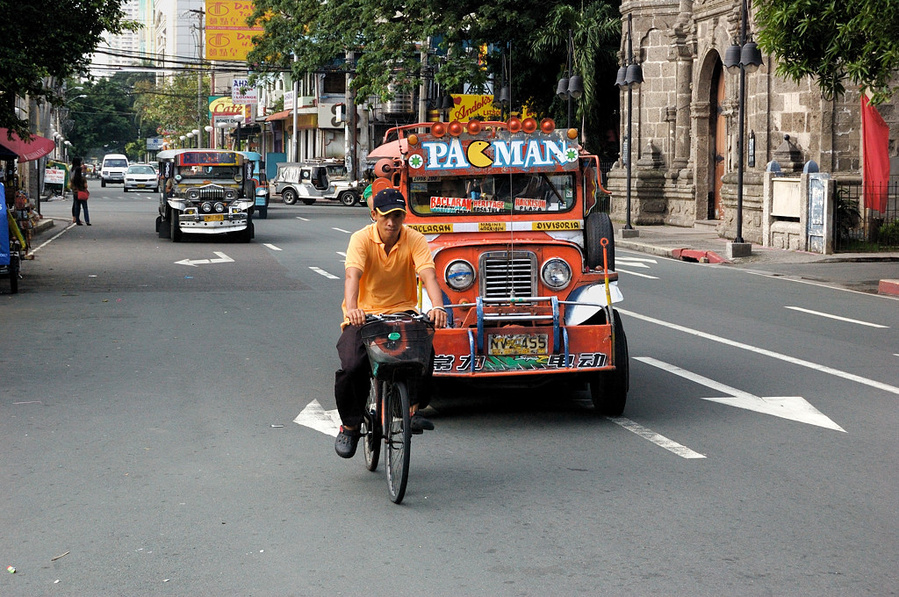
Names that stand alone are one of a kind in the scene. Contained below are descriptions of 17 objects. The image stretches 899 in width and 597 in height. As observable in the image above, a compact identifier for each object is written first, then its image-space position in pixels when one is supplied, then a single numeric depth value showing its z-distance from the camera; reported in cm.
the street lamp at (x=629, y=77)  2981
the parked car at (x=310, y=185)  5381
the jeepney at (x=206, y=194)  2712
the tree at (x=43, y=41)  1723
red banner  2348
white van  8444
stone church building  2569
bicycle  625
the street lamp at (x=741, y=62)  2328
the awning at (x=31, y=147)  2671
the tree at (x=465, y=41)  3800
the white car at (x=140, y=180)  7044
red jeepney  834
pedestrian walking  3378
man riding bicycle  662
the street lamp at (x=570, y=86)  3156
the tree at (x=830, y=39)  1552
